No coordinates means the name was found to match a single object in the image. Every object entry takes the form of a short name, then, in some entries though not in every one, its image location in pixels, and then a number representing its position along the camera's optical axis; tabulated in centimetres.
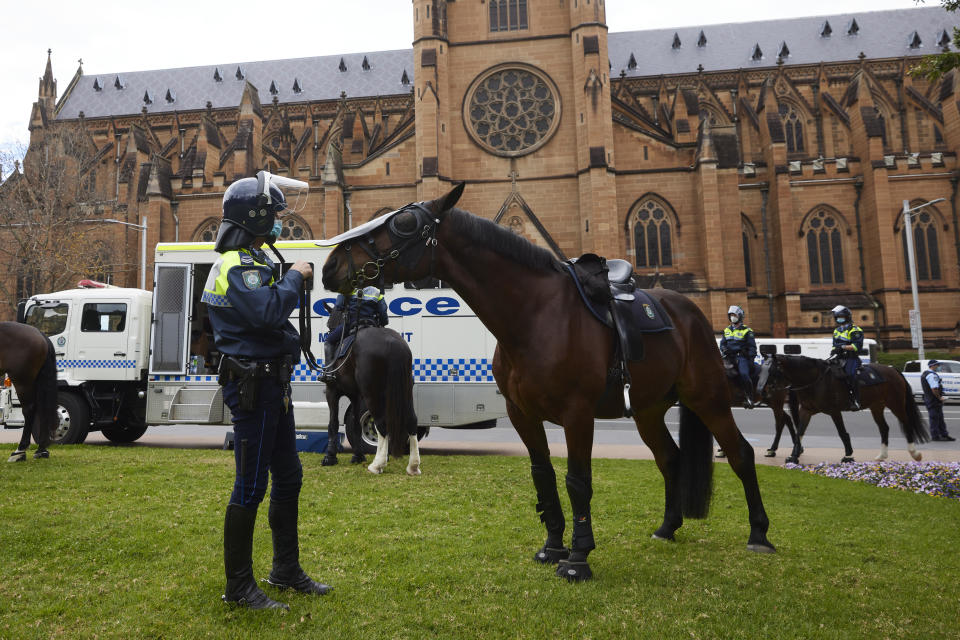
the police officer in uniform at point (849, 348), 987
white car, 2130
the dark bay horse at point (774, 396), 1011
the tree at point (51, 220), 2511
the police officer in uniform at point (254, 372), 307
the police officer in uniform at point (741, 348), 1041
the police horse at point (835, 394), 977
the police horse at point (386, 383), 768
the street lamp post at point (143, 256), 2645
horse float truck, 1058
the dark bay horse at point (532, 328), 340
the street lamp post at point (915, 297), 2438
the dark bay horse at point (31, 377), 819
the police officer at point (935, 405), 1273
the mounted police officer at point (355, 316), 806
